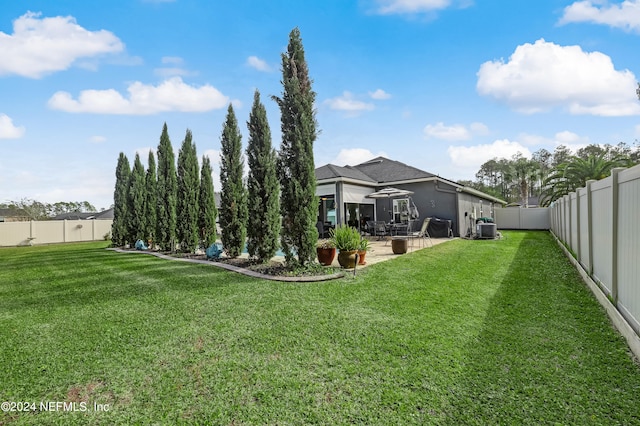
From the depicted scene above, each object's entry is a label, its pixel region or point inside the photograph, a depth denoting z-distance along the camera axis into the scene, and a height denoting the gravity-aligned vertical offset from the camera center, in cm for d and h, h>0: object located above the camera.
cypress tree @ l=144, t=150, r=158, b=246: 1526 +97
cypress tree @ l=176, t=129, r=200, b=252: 1241 +77
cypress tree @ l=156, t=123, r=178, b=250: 1349 +97
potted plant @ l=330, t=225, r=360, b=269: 798 -81
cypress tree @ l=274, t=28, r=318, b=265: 789 +139
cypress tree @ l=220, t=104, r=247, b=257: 1051 +75
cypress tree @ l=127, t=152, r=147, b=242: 1573 +72
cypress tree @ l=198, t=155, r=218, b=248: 1198 +21
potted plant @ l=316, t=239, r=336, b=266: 843 -103
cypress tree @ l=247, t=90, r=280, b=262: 876 +69
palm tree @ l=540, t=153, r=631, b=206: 2178 +271
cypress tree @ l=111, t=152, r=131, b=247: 1628 +76
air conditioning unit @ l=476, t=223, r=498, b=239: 1639 -102
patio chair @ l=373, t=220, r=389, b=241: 1613 -88
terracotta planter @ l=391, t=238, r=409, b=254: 1053 -108
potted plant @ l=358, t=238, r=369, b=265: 839 -97
